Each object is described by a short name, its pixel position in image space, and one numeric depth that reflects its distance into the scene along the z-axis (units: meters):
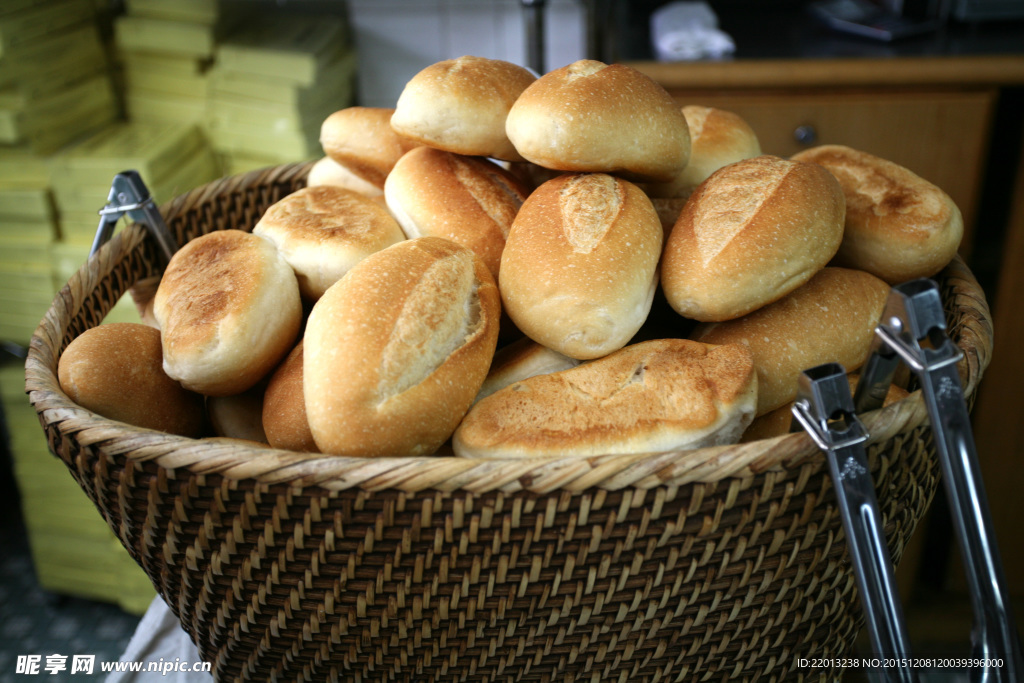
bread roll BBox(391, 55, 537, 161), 0.78
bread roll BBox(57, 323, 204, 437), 0.67
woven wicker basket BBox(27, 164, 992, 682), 0.52
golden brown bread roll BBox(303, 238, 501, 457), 0.59
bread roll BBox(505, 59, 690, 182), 0.72
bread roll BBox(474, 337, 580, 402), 0.70
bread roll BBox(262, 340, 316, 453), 0.67
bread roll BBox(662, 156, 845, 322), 0.66
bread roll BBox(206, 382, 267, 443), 0.74
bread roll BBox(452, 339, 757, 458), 0.59
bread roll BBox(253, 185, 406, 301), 0.74
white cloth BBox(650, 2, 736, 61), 1.51
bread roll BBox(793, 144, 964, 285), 0.74
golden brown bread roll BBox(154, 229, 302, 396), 0.67
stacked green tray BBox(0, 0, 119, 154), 1.37
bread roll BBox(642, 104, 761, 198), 0.86
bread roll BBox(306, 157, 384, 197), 0.96
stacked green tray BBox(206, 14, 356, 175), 1.50
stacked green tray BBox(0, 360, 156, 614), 1.63
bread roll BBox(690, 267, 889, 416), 0.68
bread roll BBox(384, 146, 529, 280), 0.77
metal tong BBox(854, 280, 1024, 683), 0.48
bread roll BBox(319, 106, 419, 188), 0.91
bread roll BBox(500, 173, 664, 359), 0.65
